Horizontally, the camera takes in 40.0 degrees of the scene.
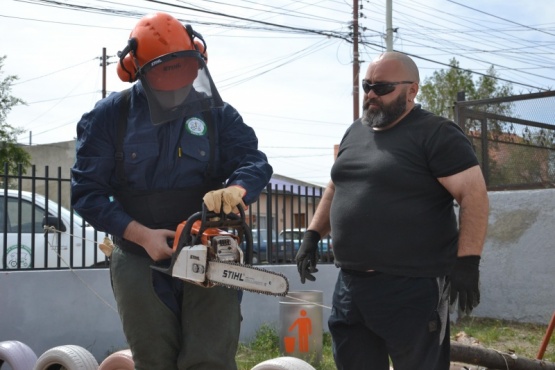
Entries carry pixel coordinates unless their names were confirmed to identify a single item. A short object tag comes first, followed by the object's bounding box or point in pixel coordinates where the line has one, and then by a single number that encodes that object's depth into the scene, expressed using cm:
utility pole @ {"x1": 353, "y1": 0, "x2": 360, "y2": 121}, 2645
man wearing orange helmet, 298
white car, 672
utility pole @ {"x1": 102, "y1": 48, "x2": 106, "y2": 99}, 3681
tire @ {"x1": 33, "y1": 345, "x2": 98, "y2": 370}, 463
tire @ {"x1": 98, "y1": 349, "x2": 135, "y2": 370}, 430
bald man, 326
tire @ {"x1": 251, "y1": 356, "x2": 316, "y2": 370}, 412
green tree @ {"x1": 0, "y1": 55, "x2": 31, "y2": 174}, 2172
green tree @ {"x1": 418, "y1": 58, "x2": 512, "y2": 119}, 3925
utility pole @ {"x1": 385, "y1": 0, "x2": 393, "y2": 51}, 2212
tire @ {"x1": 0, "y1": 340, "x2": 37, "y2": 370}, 504
